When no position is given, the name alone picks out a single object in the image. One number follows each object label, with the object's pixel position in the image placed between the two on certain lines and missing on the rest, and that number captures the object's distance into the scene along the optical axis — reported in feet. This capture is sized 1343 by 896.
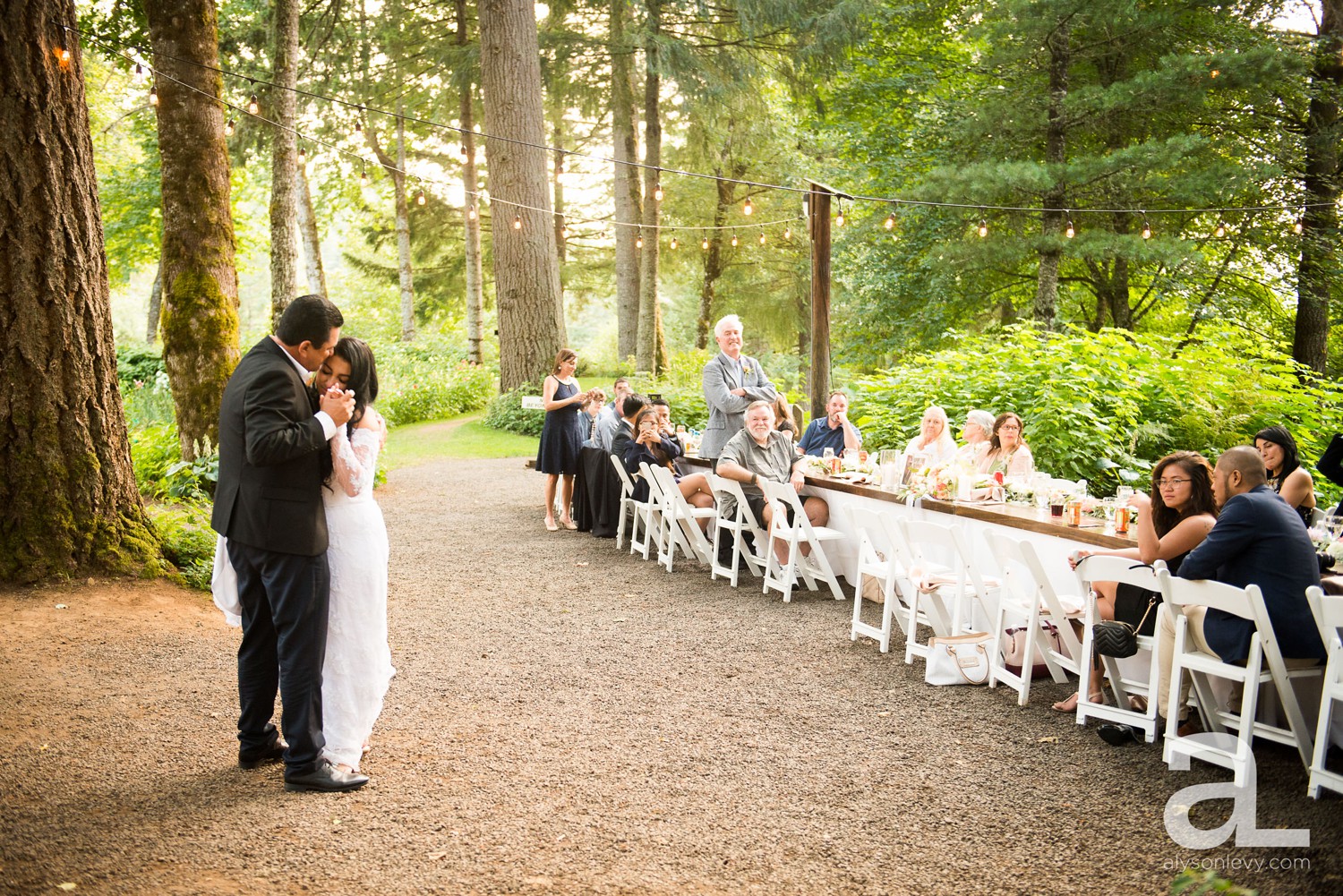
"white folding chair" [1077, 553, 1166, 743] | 14.29
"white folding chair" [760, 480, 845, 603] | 23.71
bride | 12.84
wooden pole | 35.09
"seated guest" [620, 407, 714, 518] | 30.83
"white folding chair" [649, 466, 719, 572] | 27.35
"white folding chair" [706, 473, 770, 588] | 25.52
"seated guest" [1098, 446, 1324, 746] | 13.33
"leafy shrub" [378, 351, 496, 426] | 68.85
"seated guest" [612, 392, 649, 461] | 31.48
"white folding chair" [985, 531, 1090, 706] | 15.71
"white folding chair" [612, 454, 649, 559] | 30.19
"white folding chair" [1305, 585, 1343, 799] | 11.91
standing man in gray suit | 27.66
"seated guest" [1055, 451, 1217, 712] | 15.12
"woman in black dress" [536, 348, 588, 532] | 33.65
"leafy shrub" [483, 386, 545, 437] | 59.93
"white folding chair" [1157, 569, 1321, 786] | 12.73
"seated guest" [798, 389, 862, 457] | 31.01
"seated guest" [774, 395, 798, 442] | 31.76
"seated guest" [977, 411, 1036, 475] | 24.11
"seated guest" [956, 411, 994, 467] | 25.88
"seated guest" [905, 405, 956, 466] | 26.86
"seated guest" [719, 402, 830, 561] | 25.91
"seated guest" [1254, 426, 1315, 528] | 18.24
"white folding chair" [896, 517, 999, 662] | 17.61
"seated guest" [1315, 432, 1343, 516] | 21.96
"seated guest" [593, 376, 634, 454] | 35.17
